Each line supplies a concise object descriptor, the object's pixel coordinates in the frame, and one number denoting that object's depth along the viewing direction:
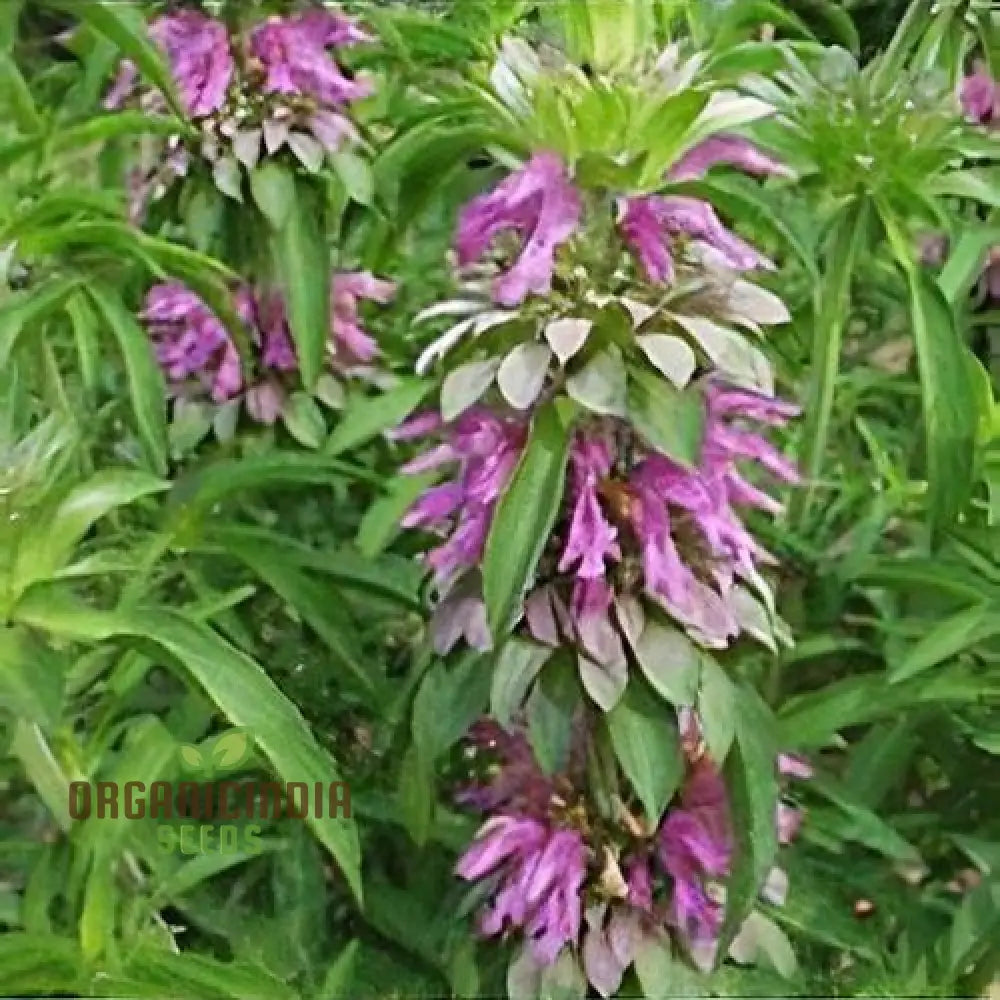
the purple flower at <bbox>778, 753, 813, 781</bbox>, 0.51
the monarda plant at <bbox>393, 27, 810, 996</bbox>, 0.46
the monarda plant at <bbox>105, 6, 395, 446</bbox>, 0.56
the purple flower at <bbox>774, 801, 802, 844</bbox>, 0.51
